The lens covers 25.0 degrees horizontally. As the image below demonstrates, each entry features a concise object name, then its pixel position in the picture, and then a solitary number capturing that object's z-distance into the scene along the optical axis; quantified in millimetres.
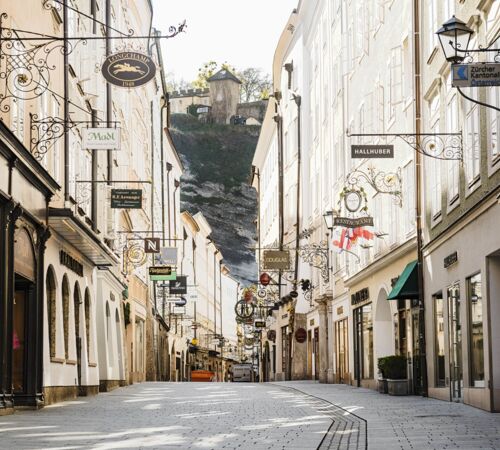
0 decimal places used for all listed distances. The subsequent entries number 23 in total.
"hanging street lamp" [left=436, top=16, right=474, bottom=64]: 14680
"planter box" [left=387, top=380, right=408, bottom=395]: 28516
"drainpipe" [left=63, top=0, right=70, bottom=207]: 26250
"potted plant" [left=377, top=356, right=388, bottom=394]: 29422
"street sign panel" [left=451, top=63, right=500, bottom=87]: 14211
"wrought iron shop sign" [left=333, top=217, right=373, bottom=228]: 30531
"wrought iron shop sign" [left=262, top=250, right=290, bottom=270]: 48750
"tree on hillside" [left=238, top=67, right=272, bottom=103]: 187375
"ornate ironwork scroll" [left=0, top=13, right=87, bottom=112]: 19125
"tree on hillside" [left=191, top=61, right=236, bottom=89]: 187750
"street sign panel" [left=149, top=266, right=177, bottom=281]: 44094
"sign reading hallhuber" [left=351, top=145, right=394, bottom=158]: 24297
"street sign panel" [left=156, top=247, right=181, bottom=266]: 48556
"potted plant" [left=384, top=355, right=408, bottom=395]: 28531
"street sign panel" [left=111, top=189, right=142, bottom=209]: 29484
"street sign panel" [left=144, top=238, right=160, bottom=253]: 40438
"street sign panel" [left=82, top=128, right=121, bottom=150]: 22922
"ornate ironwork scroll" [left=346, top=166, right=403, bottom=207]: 29625
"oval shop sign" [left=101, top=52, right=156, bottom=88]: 19547
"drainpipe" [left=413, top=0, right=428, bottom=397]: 26859
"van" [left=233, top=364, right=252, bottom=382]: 84062
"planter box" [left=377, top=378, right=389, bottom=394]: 29766
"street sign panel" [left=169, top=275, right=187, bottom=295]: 64500
